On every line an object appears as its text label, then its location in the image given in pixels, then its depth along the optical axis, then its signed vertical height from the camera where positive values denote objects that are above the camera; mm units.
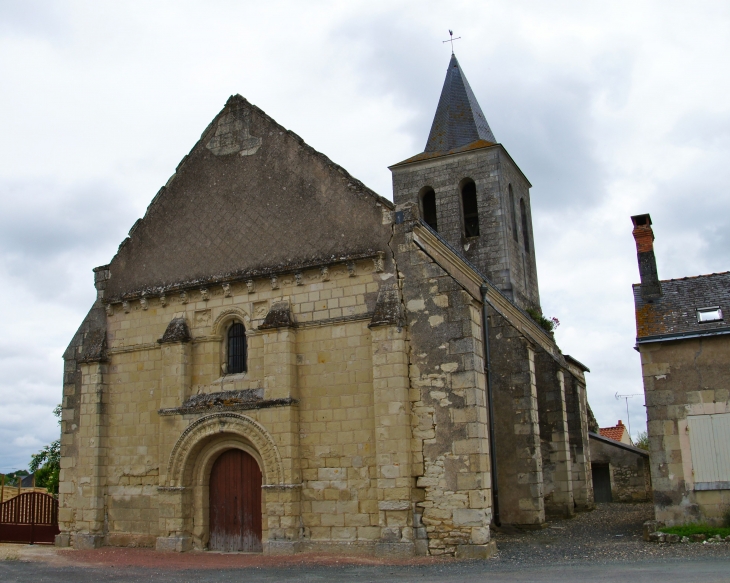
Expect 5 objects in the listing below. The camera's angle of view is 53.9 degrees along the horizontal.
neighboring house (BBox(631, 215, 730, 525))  12844 +394
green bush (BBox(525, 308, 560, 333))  25219 +4002
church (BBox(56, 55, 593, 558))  12469 +1244
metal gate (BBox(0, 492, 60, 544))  16203 -1386
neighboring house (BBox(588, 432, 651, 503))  23312 -1236
